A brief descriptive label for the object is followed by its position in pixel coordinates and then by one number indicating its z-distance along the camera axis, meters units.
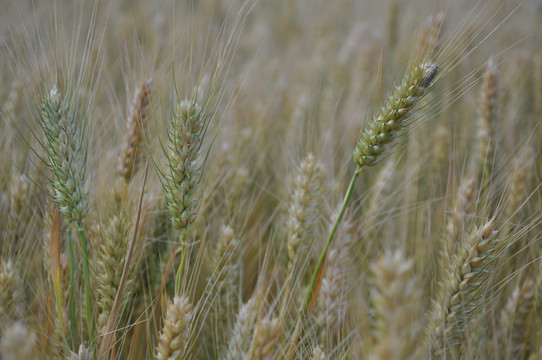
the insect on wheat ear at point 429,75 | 0.83
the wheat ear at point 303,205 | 0.89
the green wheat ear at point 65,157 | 0.82
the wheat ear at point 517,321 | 0.89
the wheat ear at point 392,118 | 0.83
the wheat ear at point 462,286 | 0.83
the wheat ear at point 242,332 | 0.84
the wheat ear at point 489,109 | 0.97
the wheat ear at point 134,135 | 0.88
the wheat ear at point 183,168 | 0.82
